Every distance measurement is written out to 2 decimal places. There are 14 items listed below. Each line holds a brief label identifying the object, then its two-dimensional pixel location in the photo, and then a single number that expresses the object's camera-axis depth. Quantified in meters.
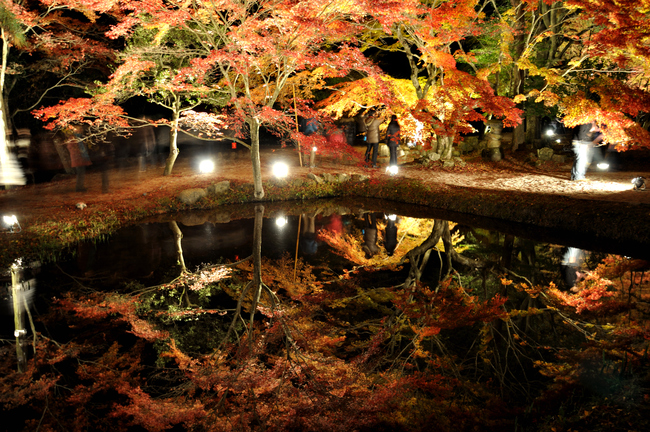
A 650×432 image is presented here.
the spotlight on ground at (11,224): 8.09
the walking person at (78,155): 10.12
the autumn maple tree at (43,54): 10.76
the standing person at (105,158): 11.52
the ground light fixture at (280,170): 12.83
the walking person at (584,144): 11.19
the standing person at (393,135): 12.81
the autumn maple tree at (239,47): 8.70
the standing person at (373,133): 13.07
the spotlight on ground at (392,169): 13.52
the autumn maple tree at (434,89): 12.02
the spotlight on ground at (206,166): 13.81
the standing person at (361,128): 14.78
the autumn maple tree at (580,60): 10.23
